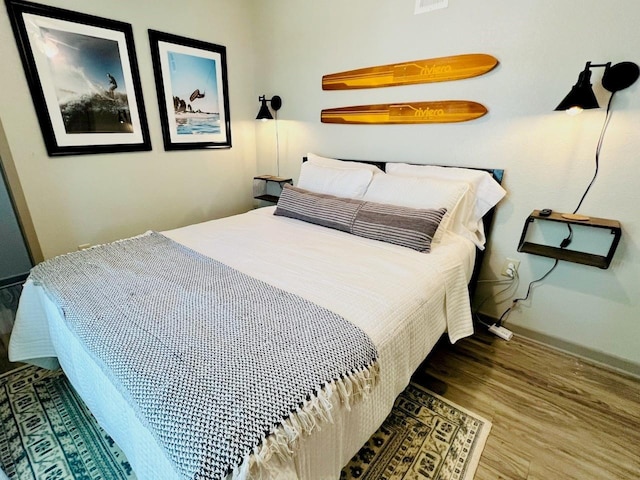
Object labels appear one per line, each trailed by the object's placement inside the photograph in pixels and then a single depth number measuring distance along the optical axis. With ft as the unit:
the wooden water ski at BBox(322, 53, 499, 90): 5.80
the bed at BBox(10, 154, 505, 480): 2.56
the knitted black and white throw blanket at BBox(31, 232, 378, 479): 2.19
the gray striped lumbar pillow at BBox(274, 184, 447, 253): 5.41
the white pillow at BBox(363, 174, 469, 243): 5.82
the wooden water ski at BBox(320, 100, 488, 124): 6.10
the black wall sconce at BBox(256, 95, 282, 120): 8.99
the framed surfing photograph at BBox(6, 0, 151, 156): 5.89
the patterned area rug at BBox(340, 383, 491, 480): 3.90
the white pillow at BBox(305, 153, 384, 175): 7.38
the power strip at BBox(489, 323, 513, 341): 6.49
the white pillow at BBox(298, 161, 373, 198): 7.04
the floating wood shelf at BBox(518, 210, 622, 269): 4.96
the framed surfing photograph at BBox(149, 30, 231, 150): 7.74
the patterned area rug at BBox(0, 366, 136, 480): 3.87
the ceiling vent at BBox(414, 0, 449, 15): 5.93
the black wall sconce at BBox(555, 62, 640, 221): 4.53
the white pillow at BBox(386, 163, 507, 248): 6.02
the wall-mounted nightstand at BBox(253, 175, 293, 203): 9.86
